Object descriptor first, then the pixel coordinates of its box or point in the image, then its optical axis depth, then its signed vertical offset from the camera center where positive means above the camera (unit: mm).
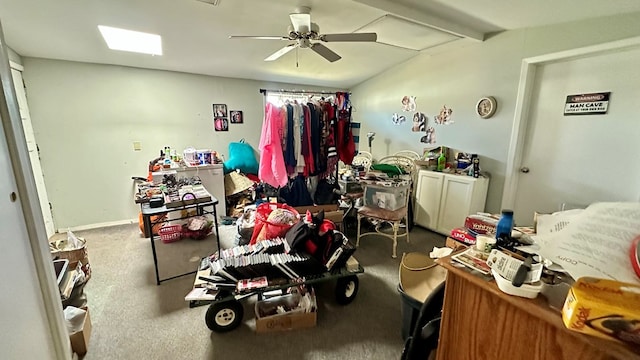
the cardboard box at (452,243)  1534 -721
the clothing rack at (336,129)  2854 +39
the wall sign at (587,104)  2139 +262
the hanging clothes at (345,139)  2893 -76
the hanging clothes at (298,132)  2610 +3
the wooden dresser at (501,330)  552 -512
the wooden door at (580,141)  2037 -74
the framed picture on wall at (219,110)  4047 +358
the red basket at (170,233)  3001 -1225
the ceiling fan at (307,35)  2014 +823
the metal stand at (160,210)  2019 -649
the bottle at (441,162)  3248 -380
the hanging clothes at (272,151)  2527 -195
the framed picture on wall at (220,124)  4086 +135
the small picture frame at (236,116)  4202 +270
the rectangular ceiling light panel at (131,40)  2422 +962
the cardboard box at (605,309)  474 -343
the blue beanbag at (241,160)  4098 -459
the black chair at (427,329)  970 -769
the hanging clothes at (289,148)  2605 -165
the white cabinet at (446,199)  2881 -814
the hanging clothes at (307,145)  2648 -136
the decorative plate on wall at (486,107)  2791 +298
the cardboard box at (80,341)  1474 -1247
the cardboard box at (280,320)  1681 -1277
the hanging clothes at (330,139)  2775 -74
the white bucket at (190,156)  3622 -348
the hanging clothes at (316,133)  2680 -7
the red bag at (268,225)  2152 -809
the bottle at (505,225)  932 -347
